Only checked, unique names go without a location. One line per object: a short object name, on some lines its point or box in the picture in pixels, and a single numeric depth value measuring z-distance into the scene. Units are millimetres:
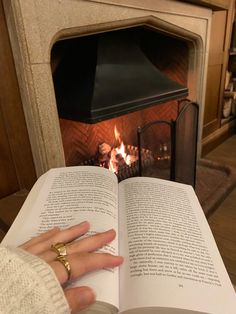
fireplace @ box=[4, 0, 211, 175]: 913
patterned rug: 1488
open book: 421
